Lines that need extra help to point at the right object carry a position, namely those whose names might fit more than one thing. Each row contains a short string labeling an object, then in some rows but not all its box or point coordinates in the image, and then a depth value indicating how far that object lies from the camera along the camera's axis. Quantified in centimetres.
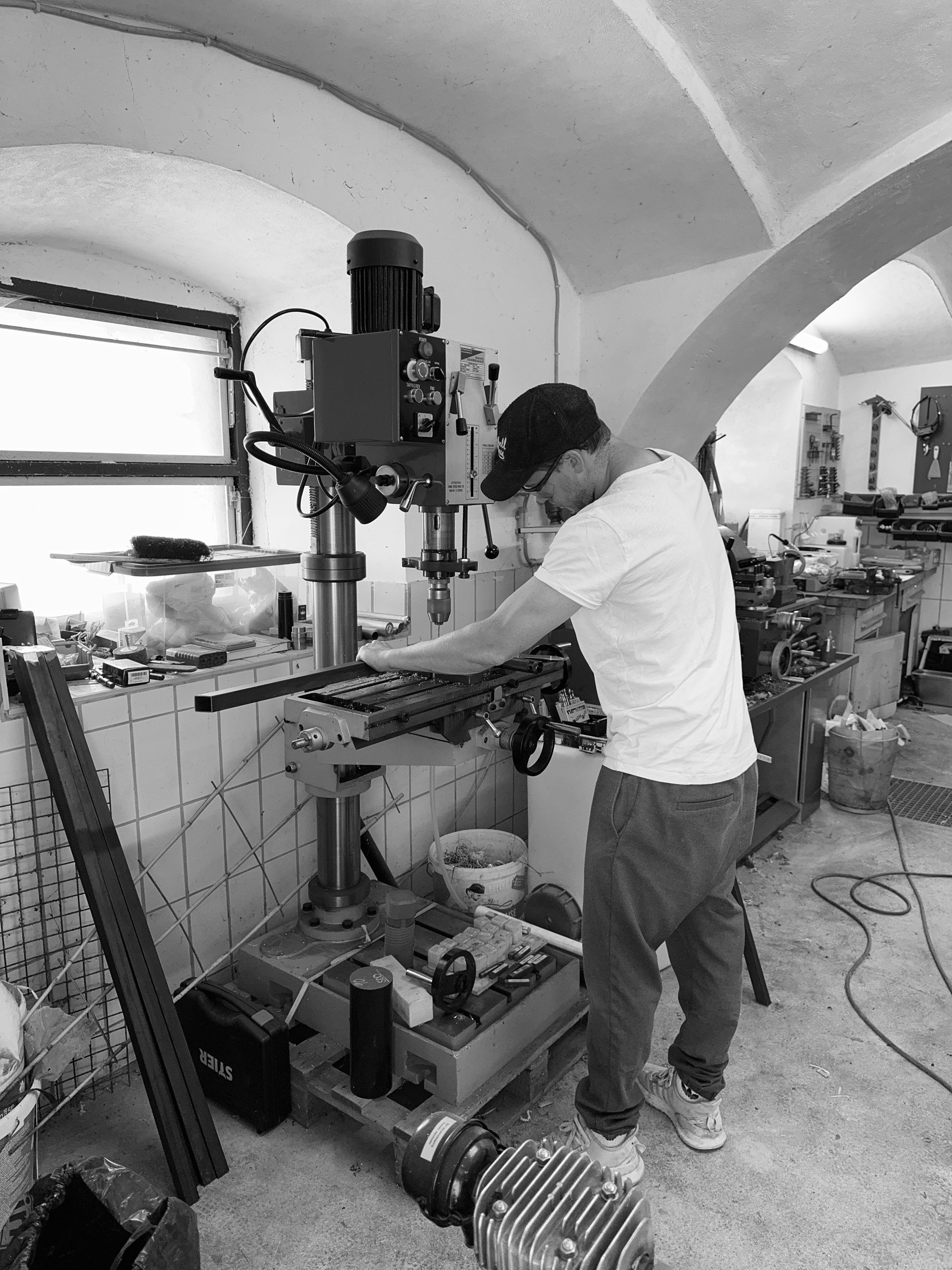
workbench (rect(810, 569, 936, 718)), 431
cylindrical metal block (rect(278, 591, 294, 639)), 239
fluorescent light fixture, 494
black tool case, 179
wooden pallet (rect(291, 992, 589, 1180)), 170
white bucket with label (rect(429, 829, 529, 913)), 243
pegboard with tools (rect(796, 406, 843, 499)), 515
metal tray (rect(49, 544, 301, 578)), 202
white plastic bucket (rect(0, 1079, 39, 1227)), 140
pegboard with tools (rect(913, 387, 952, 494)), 523
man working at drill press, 152
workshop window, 219
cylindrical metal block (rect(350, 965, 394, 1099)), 172
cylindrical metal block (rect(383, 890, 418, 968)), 197
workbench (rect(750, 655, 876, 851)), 328
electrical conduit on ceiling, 168
